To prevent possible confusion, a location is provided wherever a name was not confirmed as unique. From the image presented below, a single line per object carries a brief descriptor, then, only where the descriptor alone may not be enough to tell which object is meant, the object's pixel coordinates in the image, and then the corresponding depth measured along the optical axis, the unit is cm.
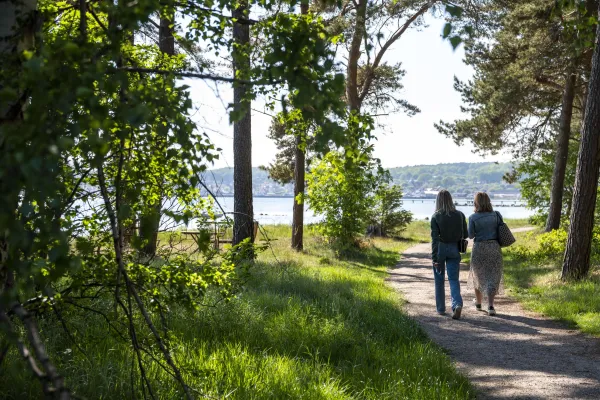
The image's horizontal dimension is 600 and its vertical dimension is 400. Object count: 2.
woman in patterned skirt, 956
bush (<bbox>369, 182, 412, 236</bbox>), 3117
